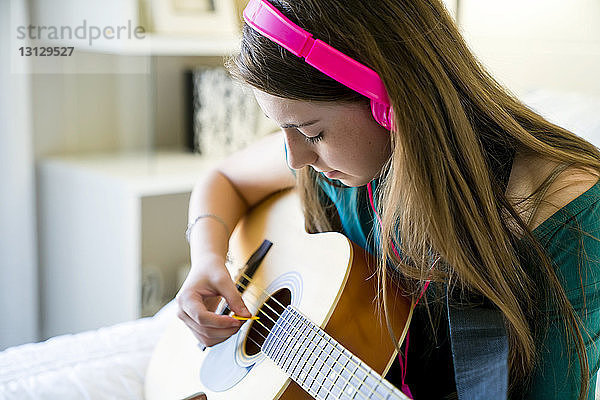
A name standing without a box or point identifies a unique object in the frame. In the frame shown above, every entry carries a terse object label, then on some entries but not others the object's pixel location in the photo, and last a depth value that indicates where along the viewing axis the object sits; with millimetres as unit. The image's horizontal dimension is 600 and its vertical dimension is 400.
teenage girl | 744
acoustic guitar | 782
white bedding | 1064
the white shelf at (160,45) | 1630
